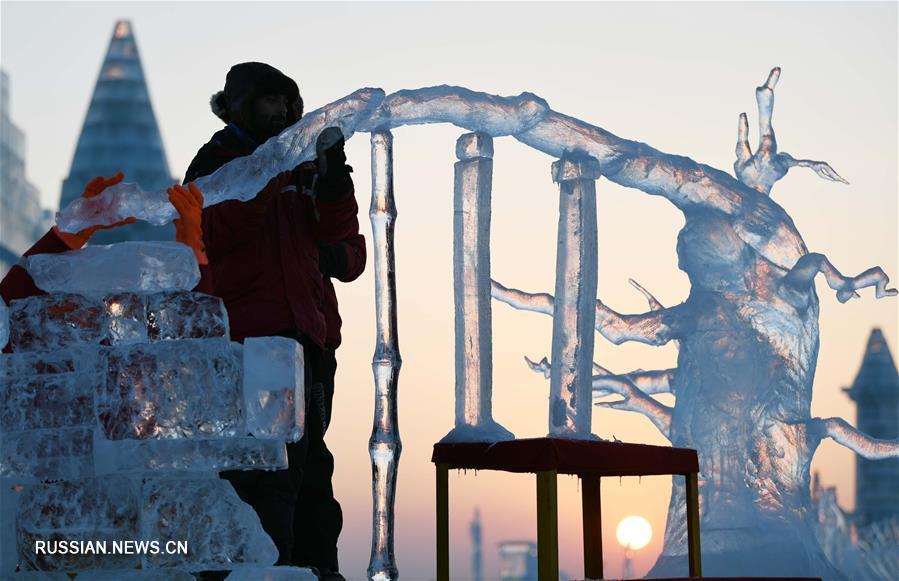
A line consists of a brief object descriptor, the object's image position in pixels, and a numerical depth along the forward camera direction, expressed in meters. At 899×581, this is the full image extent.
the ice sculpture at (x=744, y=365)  8.16
